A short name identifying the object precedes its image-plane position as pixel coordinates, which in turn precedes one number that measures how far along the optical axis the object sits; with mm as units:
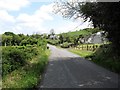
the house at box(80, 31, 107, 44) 34455
